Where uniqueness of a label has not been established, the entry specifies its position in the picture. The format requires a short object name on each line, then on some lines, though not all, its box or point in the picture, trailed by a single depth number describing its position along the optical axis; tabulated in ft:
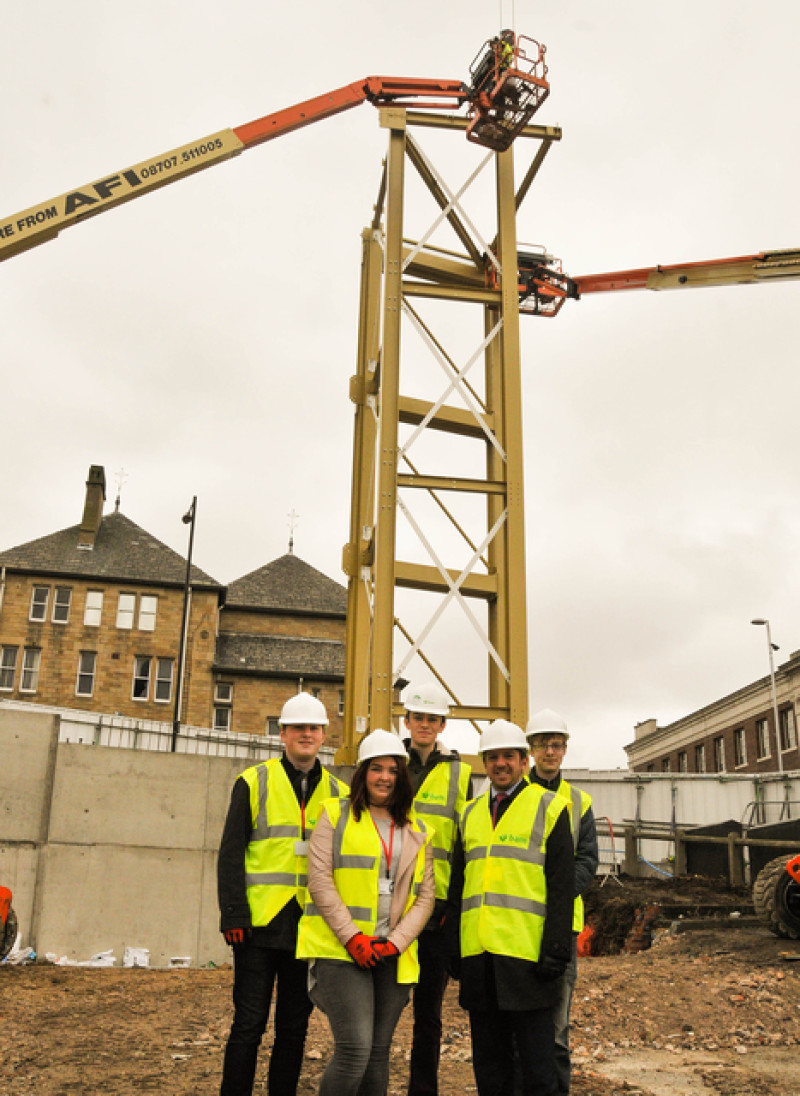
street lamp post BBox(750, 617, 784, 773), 119.46
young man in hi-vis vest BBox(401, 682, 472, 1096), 15.33
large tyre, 35.35
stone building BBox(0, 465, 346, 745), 127.13
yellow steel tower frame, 39.14
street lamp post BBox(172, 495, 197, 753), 96.53
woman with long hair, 13.10
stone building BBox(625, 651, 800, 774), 129.29
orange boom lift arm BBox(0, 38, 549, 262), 45.21
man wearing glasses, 15.61
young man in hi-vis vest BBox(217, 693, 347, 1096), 14.26
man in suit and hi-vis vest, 13.70
